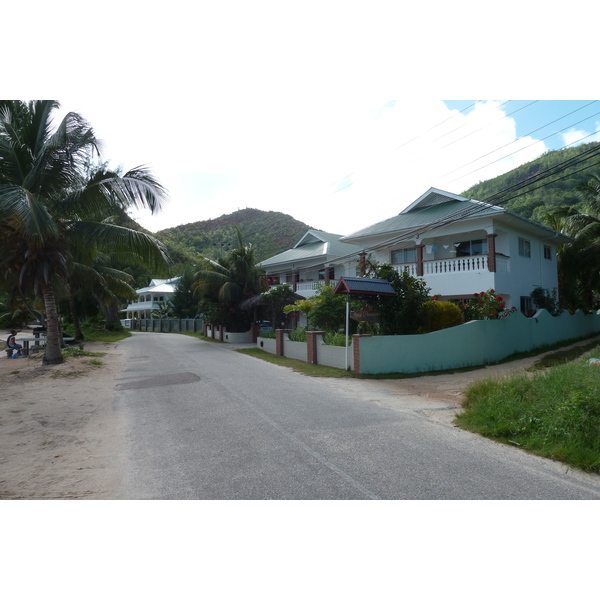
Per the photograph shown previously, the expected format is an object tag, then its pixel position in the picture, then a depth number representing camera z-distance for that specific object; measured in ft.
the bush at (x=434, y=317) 46.34
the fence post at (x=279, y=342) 60.59
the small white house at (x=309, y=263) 92.22
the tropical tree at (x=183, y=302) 156.25
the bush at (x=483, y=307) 49.39
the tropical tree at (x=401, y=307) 45.37
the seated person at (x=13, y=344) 61.05
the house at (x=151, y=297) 187.62
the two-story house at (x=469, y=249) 58.85
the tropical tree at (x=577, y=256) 77.92
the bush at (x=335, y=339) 46.25
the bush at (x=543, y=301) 66.95
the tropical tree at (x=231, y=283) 89.10
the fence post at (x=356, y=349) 41.63
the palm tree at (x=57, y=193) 41.60
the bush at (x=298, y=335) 57.23
